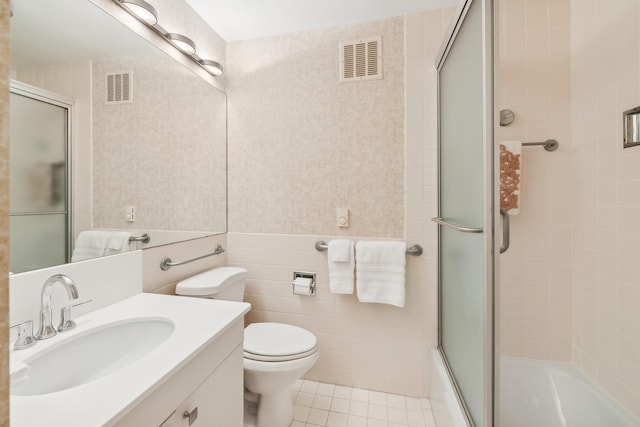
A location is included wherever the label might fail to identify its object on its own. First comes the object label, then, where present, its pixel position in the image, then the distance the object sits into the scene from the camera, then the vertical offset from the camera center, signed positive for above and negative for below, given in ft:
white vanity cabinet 2.29 -1.67
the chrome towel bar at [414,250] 5.51 -0.71
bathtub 4.25 -2.87
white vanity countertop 1.87 -1.25
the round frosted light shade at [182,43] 4.75 +2.83
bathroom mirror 3.01 +1.19
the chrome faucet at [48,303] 2.81 -0.88
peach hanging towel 4.85 +0.64
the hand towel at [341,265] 5.56 -1.02
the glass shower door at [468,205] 3.03 +0.09
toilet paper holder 5.87 -1.43
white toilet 4.44 -2.18
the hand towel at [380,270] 5.34 -1.08
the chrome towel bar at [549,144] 4.91 +1.13
